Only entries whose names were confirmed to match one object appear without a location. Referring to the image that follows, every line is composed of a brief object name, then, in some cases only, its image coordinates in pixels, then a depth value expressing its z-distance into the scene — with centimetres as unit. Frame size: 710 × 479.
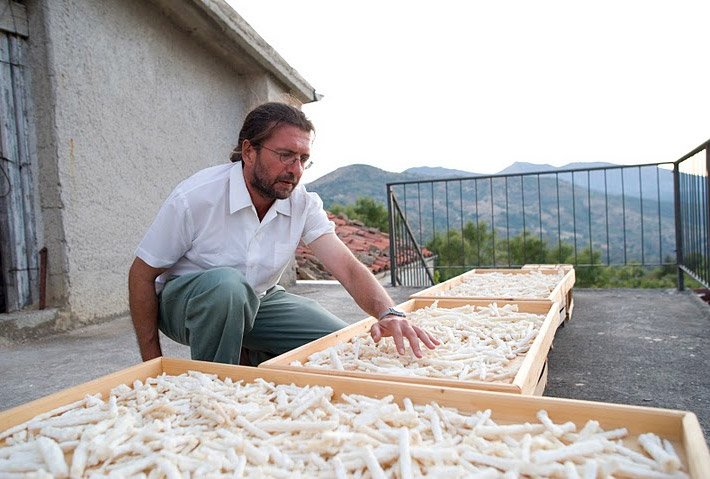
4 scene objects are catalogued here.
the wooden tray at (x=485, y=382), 129
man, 181
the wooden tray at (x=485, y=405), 96
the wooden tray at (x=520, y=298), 263
